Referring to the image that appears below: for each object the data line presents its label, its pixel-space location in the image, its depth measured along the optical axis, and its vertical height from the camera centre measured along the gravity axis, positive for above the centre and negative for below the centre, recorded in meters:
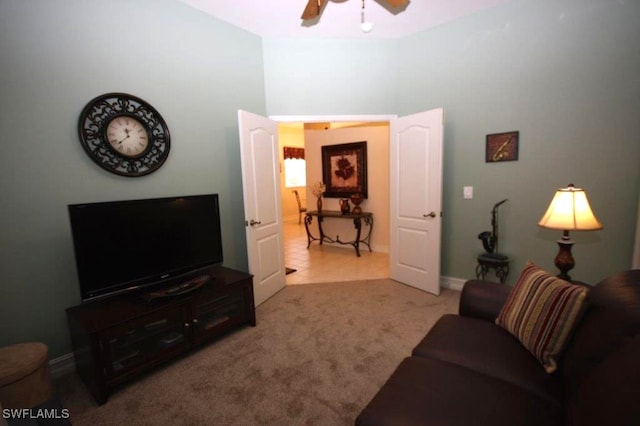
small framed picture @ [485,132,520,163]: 2.89 +0.25
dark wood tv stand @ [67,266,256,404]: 1.78 -1.01
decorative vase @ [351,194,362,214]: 4.90 -0.43
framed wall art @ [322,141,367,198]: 5.06 +0.14
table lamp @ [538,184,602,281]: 1.85 -0.29
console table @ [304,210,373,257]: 4.89 -0.81
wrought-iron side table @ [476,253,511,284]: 2.90 -0.90
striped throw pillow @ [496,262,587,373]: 1.33 -0.69
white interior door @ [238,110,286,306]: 2.89 -0.24
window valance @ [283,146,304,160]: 8.30 +0.75
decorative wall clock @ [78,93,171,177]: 2.14 +0.39
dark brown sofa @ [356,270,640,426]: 0.92 -0.88
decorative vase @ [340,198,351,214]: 5.00 -0.50
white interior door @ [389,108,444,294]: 3.07 -0.26
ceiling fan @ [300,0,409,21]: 2.10 +1.25
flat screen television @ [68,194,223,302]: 1.87 -0.42
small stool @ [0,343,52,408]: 1.51 -1.00
